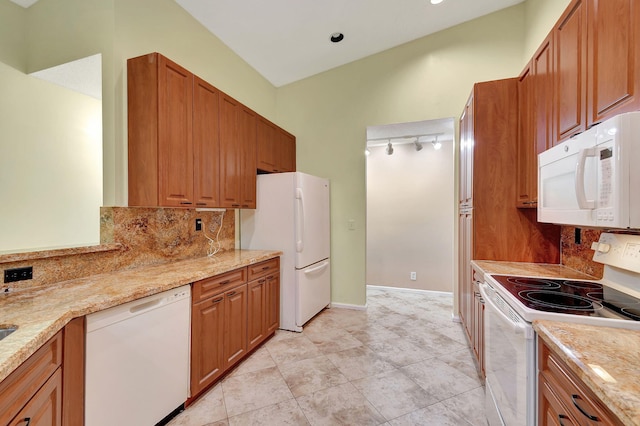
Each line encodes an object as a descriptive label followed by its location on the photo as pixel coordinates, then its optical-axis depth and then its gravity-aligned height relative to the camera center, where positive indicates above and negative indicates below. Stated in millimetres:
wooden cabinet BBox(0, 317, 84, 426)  868 -659
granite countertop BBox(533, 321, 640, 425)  643 -452
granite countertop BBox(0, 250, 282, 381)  915 -443
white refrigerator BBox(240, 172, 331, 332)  3025 -262
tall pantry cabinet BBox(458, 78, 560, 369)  2291 +134
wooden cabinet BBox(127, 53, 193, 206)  1891 +581
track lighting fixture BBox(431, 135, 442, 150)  4336 +1056
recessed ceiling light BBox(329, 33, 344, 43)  3095 +2006
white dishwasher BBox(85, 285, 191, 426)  1324 -832
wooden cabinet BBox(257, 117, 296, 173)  3184 +799
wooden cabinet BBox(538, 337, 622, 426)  757 -612
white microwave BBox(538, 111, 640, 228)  997 +143
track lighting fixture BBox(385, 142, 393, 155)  4471 +1022
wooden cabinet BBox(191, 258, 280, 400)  1915 -907
